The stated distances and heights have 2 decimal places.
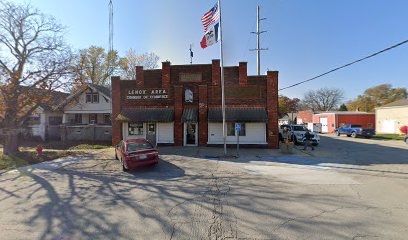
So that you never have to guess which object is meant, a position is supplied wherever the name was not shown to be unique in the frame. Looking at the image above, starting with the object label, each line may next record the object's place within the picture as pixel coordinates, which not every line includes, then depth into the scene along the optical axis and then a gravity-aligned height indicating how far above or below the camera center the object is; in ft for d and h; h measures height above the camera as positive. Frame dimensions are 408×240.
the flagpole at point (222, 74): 47.21 +10.65
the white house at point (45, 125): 85.47 -0.43
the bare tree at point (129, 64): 134.00 +35.66
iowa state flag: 45.75 +18.37
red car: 34.60 -4.85
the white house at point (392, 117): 106.42 +3.26
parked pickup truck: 97.34 -3.51
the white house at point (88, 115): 78.89 +3.65
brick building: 58.49 +5.21
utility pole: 80.48 +29.38
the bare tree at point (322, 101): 275.59 +28.94
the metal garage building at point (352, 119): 130.62 +2.47
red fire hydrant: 48.60 -5.99
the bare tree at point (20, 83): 48.01 +9.26
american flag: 45.34 +22.49
